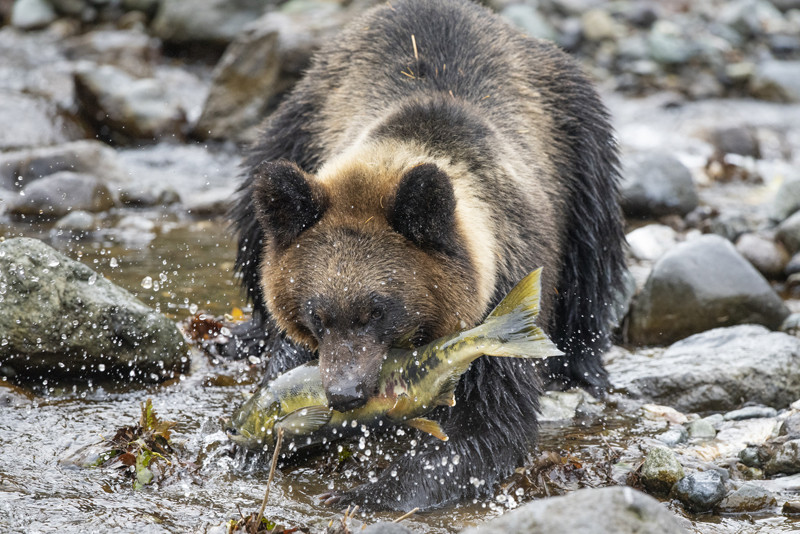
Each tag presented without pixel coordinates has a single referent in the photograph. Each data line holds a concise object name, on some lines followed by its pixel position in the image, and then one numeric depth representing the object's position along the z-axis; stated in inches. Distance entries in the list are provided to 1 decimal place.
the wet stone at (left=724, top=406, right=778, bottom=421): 456.8
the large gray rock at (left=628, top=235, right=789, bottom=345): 581.0
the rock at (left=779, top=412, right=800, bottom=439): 410.6
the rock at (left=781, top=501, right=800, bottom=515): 354.3
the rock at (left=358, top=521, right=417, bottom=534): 296.8
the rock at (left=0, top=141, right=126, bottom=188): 848.3
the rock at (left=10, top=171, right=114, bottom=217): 789.9
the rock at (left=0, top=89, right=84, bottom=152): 1029.2
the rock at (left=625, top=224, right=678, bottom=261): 748.6
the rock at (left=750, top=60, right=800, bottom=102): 1449.3
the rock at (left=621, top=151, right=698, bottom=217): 848.3
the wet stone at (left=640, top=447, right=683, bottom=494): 369.7
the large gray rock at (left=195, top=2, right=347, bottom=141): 1106.1
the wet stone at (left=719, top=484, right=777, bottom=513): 358.6
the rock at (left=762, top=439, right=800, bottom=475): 389.1
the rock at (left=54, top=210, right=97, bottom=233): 759.1
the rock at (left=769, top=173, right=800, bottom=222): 799.7
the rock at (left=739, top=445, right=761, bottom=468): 402.3
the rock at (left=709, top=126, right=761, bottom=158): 1144.2
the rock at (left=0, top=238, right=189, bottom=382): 439.5
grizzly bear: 363.9
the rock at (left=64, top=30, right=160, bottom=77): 1370.6
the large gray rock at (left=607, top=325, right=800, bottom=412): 482.3
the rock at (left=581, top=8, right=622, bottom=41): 1713.8
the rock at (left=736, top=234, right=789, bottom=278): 709.3
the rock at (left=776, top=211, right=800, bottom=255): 728.3
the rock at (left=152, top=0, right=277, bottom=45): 1446.9
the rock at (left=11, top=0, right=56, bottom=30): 1546.5
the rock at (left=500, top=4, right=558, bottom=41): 1637.5
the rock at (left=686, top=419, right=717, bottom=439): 440.5
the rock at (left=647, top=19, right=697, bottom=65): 1605.6
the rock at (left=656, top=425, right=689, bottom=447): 430.3
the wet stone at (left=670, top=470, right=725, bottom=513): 357.7
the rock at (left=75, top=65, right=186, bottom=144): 1080.8
